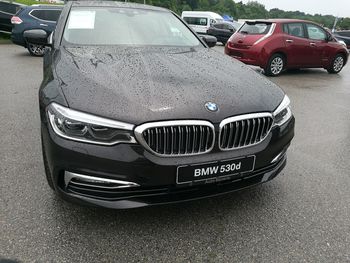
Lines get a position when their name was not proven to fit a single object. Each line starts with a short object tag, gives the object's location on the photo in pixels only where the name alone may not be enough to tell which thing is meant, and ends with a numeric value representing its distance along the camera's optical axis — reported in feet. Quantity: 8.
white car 79.58
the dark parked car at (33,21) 36.42
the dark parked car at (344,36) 65.92
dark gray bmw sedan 6.98
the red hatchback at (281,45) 30.37
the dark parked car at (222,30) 67.00
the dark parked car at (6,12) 46.55
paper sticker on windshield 11.62
